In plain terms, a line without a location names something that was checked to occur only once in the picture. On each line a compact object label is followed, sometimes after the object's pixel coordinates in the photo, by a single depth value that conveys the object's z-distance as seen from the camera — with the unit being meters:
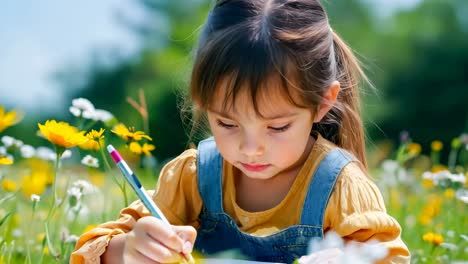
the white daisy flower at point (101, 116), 1.81
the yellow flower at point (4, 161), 1.65
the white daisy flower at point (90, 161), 1.84
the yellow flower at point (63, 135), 1.64
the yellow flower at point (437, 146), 2.18
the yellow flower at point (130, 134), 1.75
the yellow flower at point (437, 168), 2.32
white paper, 1.52
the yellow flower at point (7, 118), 1.69
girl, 1.60
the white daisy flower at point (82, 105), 1.81
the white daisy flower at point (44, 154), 1.91
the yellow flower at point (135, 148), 1.76
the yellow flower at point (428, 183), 2.09
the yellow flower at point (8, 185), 1.84
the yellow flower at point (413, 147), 2.49
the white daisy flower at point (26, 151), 1.91
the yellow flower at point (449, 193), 2.14
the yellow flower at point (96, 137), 1.68
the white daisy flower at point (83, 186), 1.79
